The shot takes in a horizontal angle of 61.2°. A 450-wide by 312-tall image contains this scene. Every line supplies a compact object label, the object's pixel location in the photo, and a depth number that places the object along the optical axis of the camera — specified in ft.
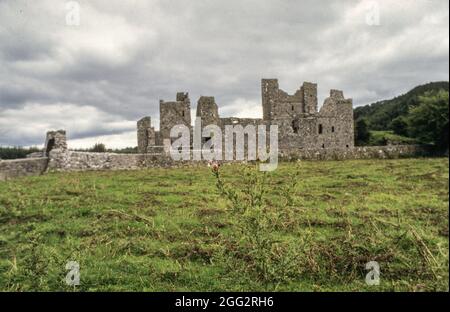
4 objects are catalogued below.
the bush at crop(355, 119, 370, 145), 190.98
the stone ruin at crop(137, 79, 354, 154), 134.51
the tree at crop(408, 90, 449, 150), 92.40
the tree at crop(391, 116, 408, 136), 169.78
